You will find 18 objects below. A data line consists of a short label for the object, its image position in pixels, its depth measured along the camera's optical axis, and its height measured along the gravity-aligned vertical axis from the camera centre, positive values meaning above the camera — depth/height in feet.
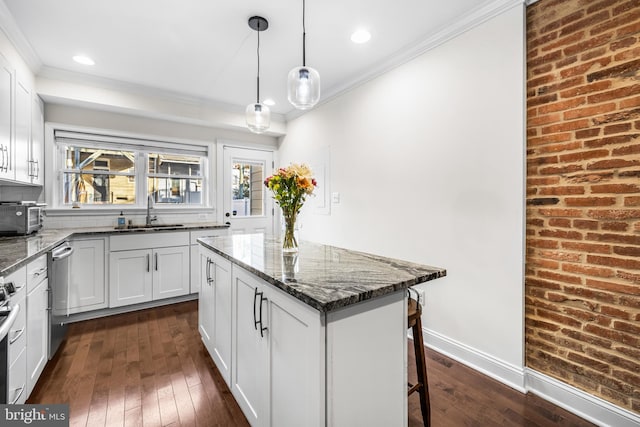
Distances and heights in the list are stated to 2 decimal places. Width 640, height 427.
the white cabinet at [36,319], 5.84 -2.30
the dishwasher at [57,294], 7.21 -2.10
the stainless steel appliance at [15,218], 8.00 -0.15
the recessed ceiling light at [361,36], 7.95 +4.90
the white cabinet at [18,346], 4.89 -2.35
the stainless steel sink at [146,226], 11.81 -0.55
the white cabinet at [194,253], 11.96 -1.64
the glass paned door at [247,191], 14.60 +1.14
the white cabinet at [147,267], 10.52 -2.04
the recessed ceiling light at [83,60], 9.18 +4.86
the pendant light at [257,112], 7.49 +2.60
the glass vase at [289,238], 6.14 -0.54
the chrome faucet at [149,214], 12.45 -0.07
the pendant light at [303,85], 5.91 +2.60
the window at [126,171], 11.50 +1.78
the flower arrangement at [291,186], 5.76 +0.53
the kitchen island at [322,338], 3.49 -1.69
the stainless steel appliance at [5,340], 3.88 -1.83
